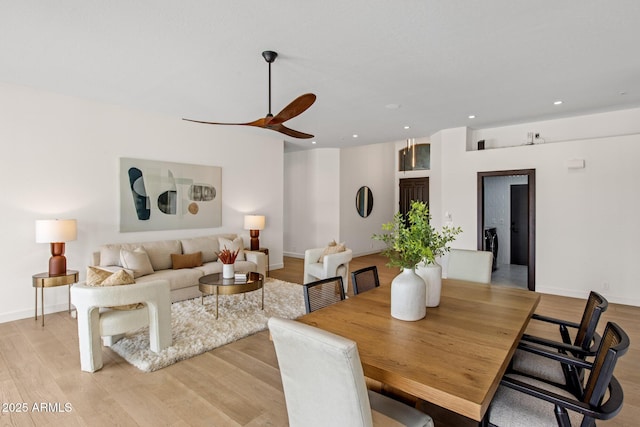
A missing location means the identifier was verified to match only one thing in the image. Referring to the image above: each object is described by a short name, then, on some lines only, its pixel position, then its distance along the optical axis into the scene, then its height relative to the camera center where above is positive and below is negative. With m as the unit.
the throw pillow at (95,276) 2.80 -0.60
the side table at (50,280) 3.70 -0.84
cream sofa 4.27 -0.78
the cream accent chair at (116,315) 2.64 -0.95
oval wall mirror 8.91 +0.21
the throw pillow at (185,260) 4.74 -0.78
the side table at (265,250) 6.26 -0.82
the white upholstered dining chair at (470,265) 2.89 -0.54
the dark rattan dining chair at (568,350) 1.70 -0.85
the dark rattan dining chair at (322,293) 2.06 -0.58
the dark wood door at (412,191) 9.50 +0.54
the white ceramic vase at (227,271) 4.03 -0.79
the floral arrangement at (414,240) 1.81 -0.18
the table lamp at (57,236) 3.70 -0.32
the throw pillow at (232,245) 5.43 -0.63
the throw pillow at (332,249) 4.98 -0.64
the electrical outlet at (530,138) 5.55 +1.23
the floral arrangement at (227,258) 4.02 -0.62
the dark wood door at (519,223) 6.64 -0.32
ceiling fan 2.89 +0.93
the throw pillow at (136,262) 4.17 -0.70
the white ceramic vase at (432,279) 2.02 -0.46
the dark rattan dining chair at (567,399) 1.20 -0.77
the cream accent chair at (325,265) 4.65 -0.87
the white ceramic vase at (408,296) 1.77 -0.49
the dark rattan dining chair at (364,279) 2.46 -0.58
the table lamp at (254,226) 6.07 -0.33
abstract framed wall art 4.79 +0.22
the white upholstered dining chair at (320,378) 1.03 -0.60
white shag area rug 2.93 -1.33
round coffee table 3.72 -0.91
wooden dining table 1.16 -0.64
